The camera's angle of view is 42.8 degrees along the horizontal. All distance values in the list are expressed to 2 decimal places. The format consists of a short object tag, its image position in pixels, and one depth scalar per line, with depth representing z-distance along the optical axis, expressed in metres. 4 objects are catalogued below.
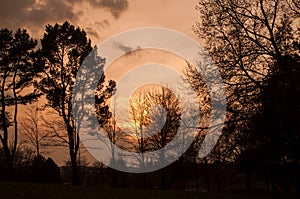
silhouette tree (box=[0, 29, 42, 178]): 32.72
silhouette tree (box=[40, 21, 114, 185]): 32.09
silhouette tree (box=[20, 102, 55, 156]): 45.71
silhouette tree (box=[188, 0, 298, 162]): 18.78
